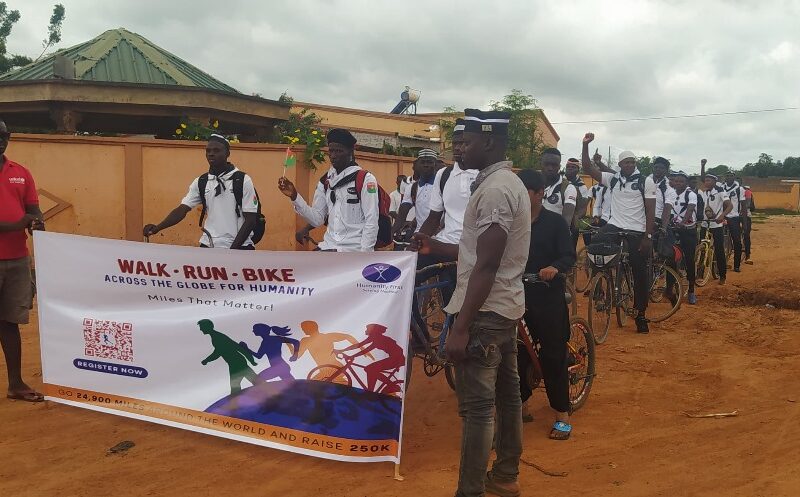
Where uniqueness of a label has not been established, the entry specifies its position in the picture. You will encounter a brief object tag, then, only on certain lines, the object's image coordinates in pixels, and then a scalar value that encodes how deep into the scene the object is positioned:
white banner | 3.94
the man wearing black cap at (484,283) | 3.05
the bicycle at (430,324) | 4.76
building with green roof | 11.58
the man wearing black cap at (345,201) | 5.09
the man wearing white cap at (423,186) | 8.39
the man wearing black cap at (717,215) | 11.89
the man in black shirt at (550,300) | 4.46
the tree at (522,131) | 31.86
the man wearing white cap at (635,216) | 7.68
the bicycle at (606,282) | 7.34
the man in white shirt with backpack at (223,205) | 5.35
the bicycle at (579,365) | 4.93
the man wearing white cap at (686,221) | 10.16
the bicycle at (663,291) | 8.69
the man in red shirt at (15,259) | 4.95
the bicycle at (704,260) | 11.89
